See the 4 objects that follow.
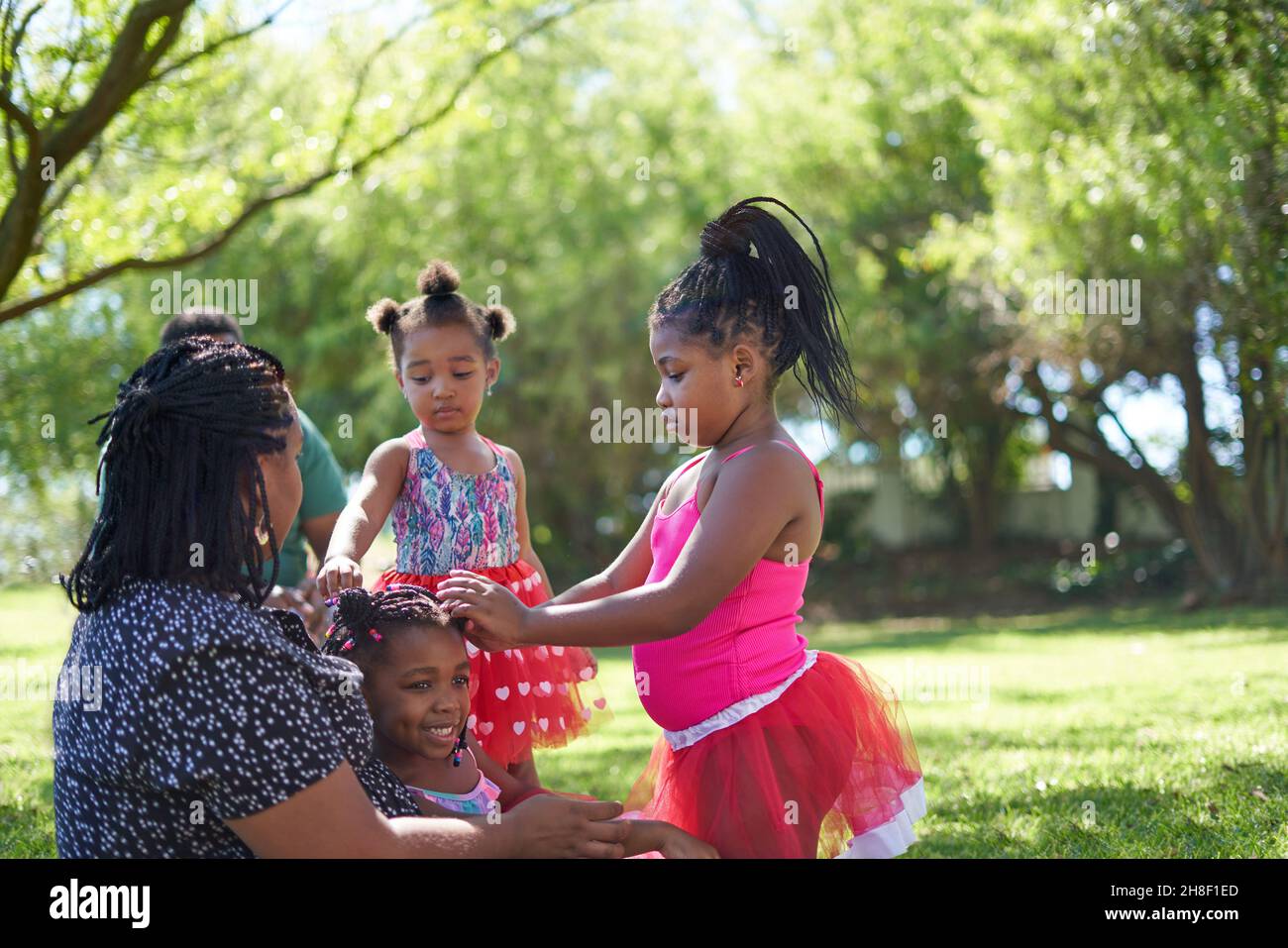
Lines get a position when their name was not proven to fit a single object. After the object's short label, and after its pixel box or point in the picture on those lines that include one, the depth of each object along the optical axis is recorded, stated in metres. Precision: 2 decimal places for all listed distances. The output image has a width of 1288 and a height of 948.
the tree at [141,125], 6.22
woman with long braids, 2.18
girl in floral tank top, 4.02
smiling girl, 3.07
